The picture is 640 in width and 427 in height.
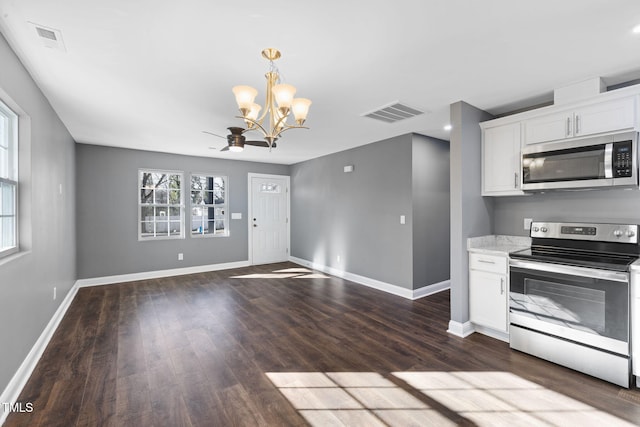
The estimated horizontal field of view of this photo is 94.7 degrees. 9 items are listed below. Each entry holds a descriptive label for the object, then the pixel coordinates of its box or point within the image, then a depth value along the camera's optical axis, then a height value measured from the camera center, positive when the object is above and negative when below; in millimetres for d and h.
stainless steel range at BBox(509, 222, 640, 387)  2279 -754
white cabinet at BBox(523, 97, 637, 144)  2445 +802
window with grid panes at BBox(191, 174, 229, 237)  6238 +177
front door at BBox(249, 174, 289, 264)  6965 -140
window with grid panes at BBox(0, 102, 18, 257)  2254 +273
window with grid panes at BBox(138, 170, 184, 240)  5730 +174
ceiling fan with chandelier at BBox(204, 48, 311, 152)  2127 +835
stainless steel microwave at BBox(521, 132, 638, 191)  2420 +418
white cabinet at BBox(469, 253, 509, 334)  2963 -844
